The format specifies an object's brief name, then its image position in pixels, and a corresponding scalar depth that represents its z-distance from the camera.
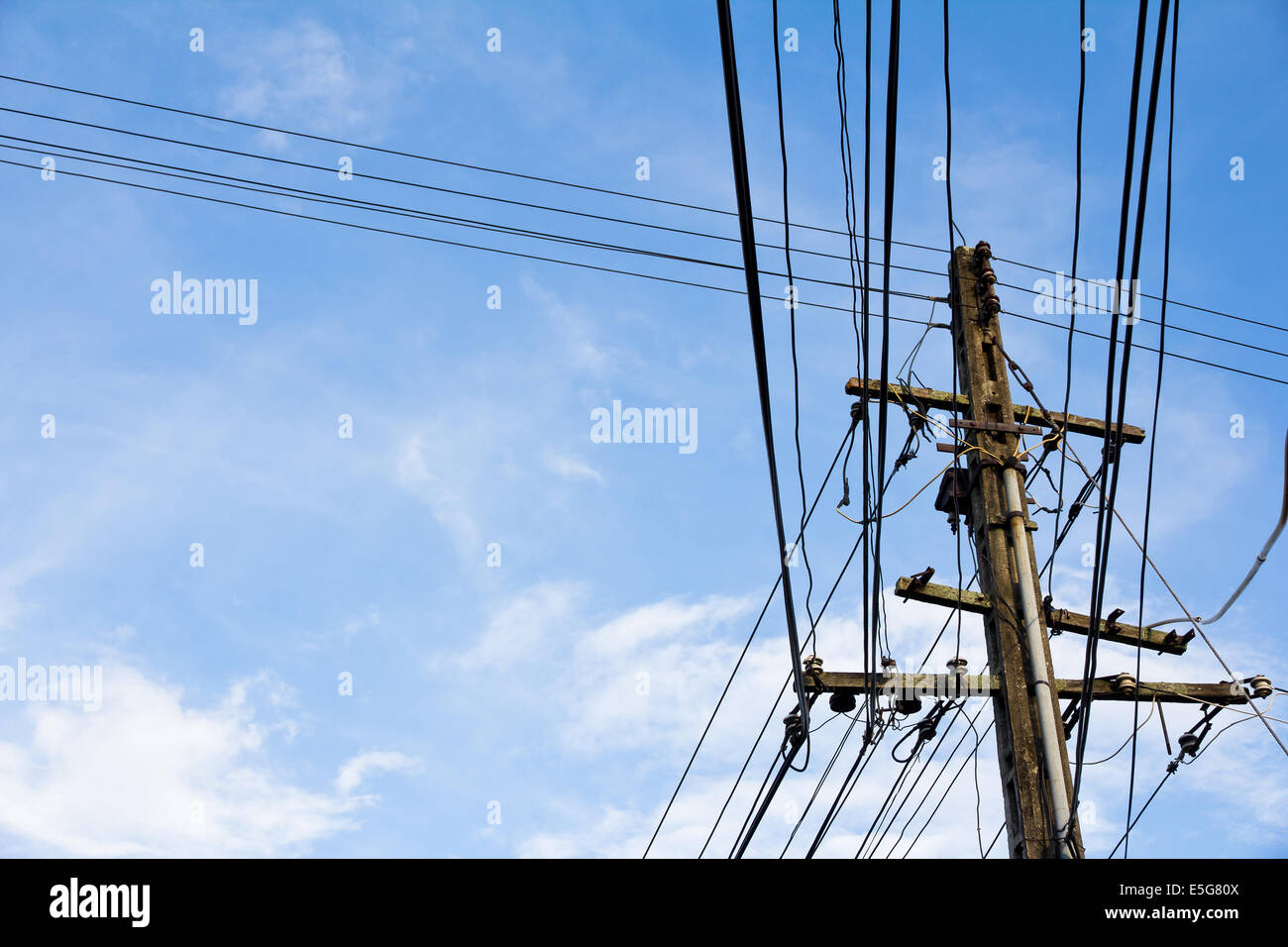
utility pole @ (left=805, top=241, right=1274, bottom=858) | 6.90
